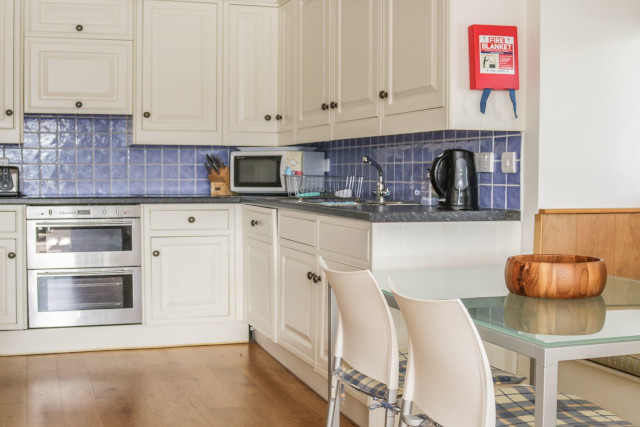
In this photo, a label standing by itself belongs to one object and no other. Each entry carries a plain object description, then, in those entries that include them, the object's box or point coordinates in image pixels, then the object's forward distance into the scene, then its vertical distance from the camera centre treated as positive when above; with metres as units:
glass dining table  1.43 -0.29
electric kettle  3.02 +0.02
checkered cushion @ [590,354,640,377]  2.46 -0.59
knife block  4.96 -0.01
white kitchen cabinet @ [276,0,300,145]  4.46 +0.68
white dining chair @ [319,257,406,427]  1.97 -0.44
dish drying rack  4.16 -0.03
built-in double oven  4.24 -0.48
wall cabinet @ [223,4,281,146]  4.71 +0.66
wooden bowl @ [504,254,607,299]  1.83 -0.23
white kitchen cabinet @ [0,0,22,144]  4.38 +0.61
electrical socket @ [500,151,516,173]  2.92 +0.08
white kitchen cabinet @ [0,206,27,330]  4.19 -0.48
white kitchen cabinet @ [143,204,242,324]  4.38 -0.48
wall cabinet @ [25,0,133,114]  4.46 +0.73
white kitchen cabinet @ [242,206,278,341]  3.96 -0.47
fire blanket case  2.78 +0.45
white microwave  4.63 +0.09
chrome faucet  3.69 -0.03
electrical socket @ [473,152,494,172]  3.05 +0.09
